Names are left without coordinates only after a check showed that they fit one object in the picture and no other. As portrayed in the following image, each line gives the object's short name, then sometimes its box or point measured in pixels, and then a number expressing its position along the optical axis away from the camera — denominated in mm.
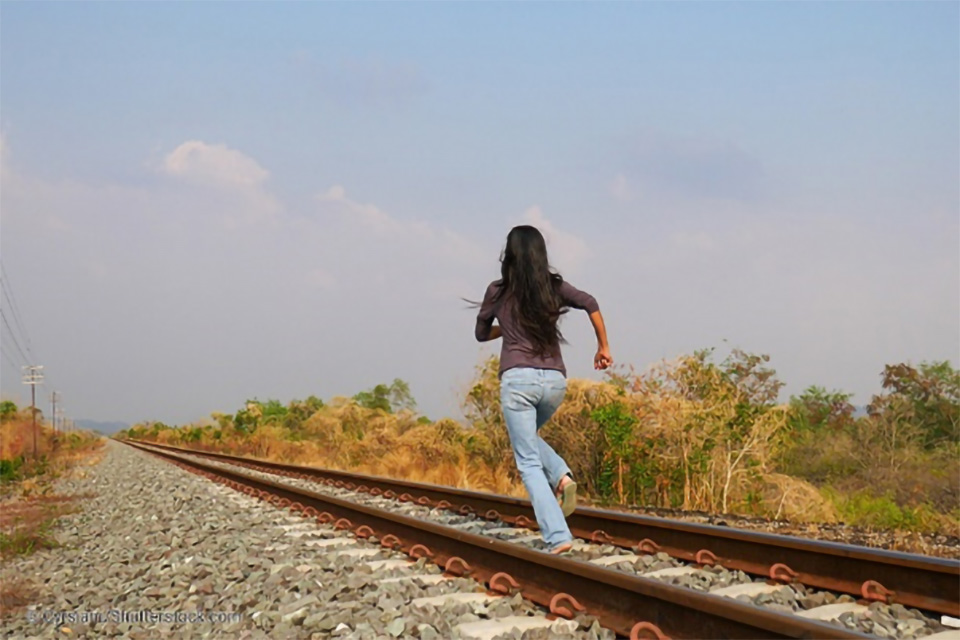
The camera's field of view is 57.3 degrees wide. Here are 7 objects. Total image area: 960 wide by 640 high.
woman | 5578
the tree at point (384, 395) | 48703
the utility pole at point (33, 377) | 76838
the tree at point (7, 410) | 52059
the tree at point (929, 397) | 18062
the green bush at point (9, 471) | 24048
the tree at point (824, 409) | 20994
